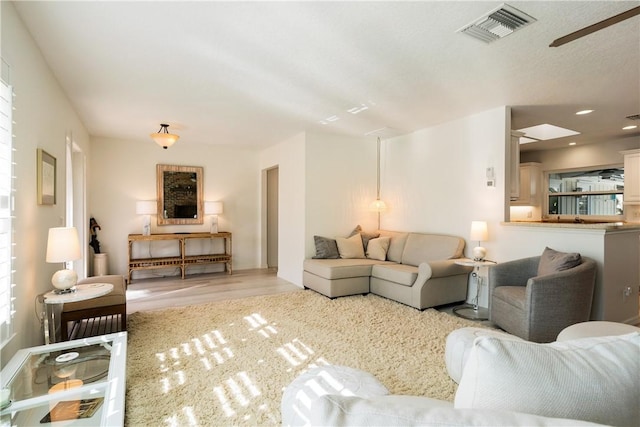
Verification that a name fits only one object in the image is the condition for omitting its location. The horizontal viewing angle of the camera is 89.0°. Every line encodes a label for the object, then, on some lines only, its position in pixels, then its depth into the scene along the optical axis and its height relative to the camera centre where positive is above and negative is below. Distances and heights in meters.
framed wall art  2.56 +0.26
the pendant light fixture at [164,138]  4.52 +1.00
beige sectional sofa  4.02 -0.87
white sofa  0.60 -0.38
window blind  1.90 -0.03
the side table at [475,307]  3.81 -1.25
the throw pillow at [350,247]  5.20 -0.63
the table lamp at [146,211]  5.80 -0.04
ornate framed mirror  6.18 +0.28
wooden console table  5.68 -0.91
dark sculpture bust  5.52 -0.47
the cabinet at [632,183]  5.27 +0.42
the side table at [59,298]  2.39 -0.68
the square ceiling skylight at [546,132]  5.26 +1.31
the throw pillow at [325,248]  5.18 -0.63
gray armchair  2.92 -0.87
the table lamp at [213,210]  6.38 -0.02
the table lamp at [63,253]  2.50 -0.34
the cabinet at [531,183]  6.71 +0.53
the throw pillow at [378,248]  5.12 -0.63
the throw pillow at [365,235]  5.47 -0.45
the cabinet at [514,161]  4.20 +0.61
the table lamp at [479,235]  3.93 -0.32
